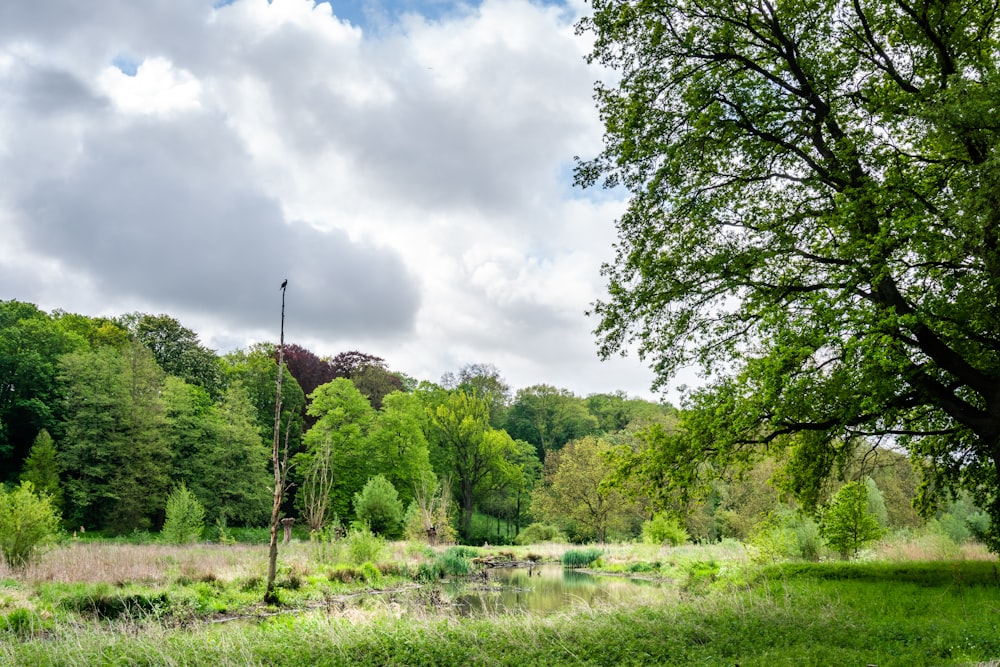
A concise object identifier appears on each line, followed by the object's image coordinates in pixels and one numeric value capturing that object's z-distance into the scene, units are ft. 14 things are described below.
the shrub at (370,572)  64.80
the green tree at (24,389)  117.39
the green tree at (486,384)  202.59
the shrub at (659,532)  99.27
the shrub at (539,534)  142.20
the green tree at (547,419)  218.38
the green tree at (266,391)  150.61
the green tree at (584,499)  129.49
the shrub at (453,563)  78.81
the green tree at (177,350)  145.69
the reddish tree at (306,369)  164.86
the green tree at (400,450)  132.77
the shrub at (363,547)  70.44
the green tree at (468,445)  168.04
